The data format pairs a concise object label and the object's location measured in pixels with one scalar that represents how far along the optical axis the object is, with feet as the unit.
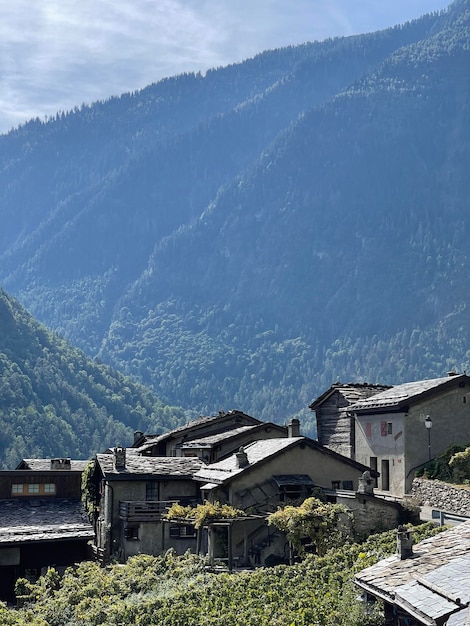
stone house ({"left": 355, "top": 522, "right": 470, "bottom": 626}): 74.59
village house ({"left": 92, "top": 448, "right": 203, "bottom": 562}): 185.88
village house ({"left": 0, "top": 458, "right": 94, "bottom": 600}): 199.41
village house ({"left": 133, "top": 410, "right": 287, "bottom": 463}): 215.10
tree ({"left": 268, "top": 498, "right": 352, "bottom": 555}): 150.51
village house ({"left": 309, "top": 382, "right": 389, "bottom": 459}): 225.56
